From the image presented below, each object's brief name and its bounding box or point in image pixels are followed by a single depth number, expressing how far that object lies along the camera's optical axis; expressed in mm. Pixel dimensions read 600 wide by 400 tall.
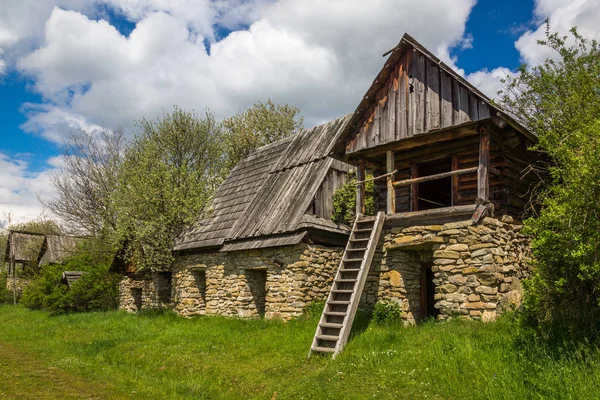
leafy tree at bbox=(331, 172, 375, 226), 13945
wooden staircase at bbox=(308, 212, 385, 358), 8984
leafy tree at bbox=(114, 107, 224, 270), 18266
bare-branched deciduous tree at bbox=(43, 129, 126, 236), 26284
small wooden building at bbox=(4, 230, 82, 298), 33031
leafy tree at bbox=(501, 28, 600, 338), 6160
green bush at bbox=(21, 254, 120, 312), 21156
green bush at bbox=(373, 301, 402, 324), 10367
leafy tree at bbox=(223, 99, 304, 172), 33719
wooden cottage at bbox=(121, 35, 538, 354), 9438
